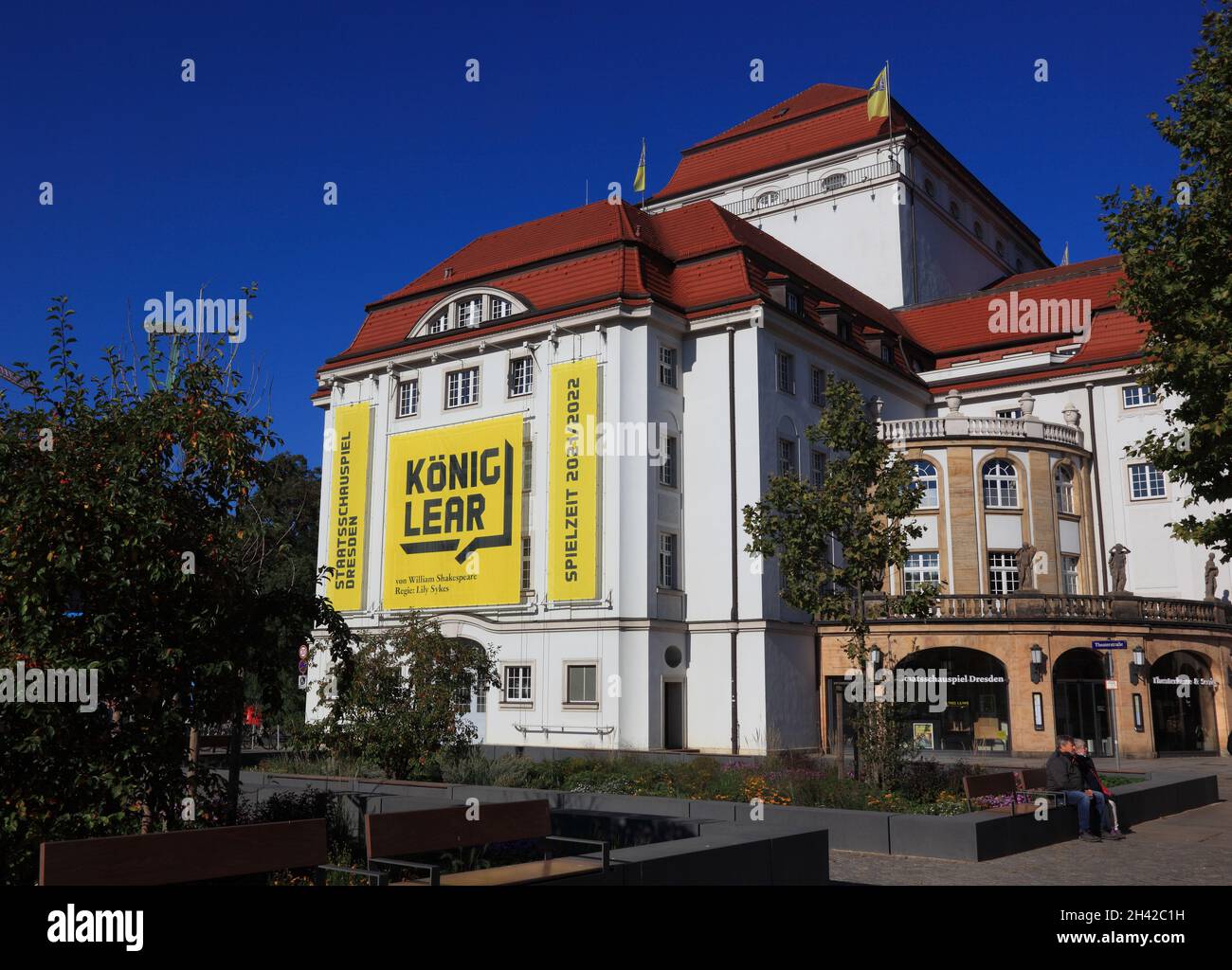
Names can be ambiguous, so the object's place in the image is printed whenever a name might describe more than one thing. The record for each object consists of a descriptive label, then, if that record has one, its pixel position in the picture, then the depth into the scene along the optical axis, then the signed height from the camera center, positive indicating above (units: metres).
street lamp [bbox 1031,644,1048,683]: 34.19 +0.20
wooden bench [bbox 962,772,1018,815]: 15.03 -1.50
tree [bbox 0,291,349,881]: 8.43 +0.68
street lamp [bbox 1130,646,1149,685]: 34.91 +0.15
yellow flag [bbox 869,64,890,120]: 51.94 +25.79
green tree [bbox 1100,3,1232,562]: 17.28 +6.09
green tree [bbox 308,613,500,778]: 18.73 -0.45
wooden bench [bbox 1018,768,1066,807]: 16.37 -1.57
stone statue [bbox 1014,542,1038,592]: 36.19 +3.25
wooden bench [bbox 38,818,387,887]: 6.67 -1.11
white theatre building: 34.25 +5.97
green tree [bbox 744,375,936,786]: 19.50 +2.61
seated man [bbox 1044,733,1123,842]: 15.85 -1.61
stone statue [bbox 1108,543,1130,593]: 36.56 +3.48
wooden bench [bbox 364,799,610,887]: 8.45 -1.24
